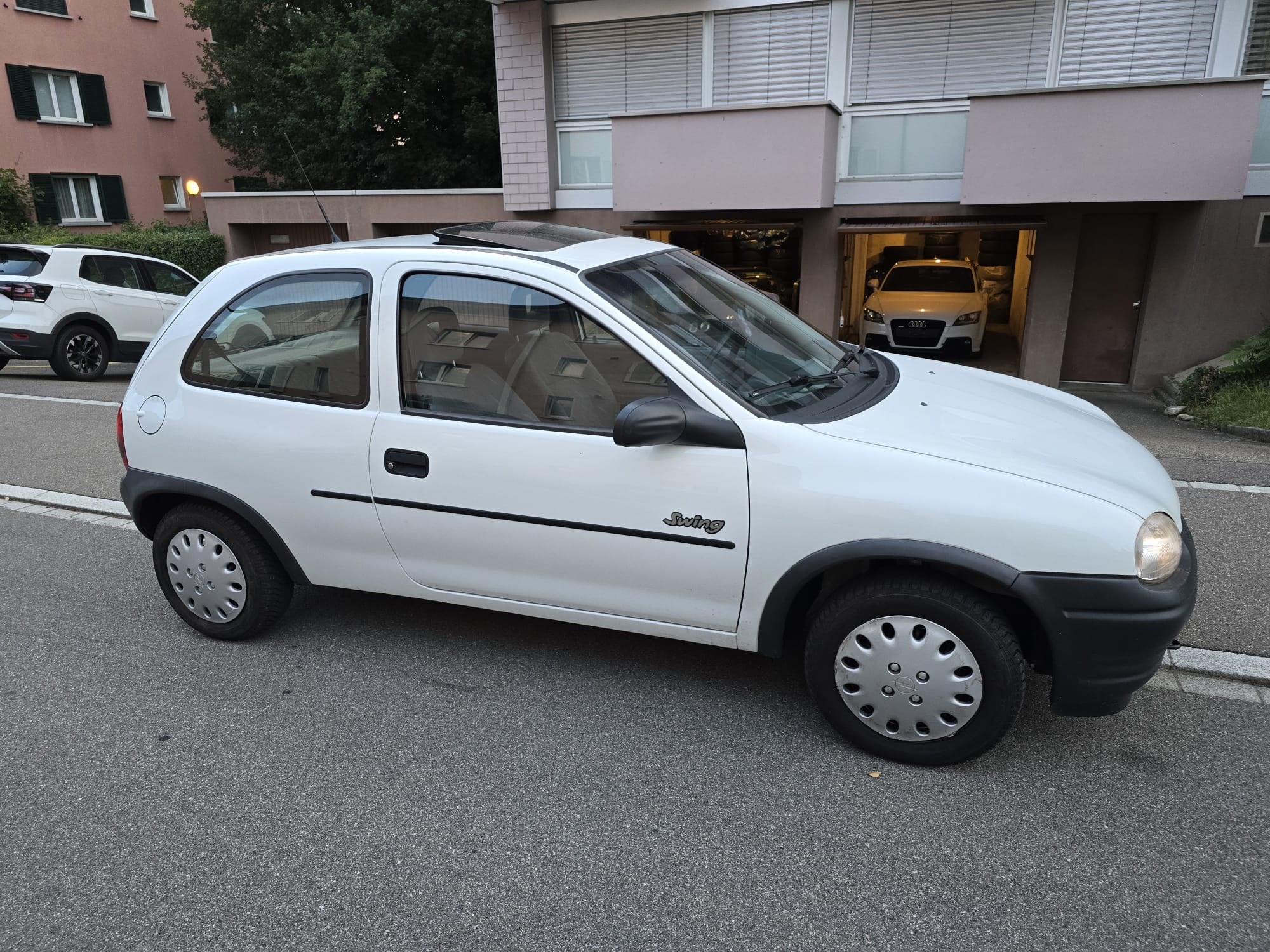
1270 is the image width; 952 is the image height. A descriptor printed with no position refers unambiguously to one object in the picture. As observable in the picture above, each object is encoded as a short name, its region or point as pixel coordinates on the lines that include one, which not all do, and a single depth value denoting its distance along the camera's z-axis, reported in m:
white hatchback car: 2.92
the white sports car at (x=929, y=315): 12.76
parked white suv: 11.70
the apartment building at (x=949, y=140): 10.56
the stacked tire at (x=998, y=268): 17.77
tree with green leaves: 20.64
